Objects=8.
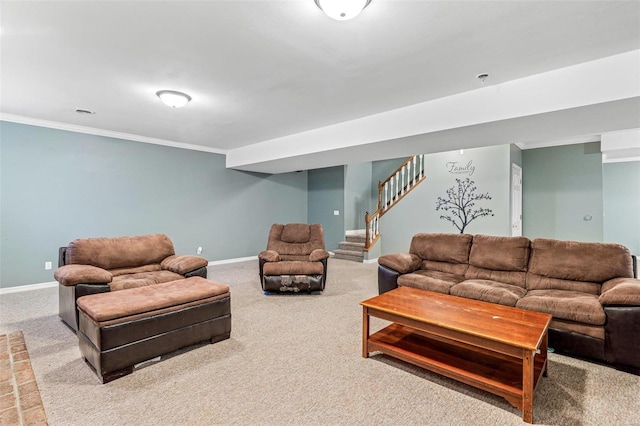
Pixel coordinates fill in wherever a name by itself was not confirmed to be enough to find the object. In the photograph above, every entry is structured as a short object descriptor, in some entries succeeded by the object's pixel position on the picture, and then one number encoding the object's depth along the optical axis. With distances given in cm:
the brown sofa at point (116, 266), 291
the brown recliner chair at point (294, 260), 426
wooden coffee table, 188
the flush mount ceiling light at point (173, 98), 343
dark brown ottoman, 221
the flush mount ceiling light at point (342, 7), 184
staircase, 719
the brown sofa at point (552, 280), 235
